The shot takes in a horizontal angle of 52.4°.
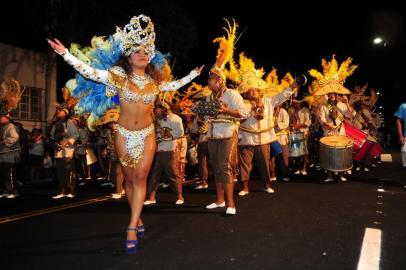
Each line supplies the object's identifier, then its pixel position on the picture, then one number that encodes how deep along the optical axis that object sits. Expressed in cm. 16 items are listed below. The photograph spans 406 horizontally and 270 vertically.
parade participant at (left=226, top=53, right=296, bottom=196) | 838
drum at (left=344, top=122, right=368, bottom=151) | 1095
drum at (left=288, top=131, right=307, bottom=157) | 1206
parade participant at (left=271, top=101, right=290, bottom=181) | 1117
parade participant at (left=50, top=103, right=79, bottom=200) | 883
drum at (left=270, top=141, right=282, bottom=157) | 1009
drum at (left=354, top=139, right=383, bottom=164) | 1178
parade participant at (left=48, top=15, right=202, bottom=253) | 474
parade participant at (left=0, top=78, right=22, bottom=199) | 915
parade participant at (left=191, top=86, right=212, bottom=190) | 973
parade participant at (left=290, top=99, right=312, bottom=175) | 1241
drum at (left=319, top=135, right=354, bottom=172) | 970
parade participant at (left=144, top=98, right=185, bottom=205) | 760
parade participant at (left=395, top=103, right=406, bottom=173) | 914
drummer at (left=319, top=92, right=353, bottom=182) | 1016
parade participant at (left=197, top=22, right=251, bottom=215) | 645
